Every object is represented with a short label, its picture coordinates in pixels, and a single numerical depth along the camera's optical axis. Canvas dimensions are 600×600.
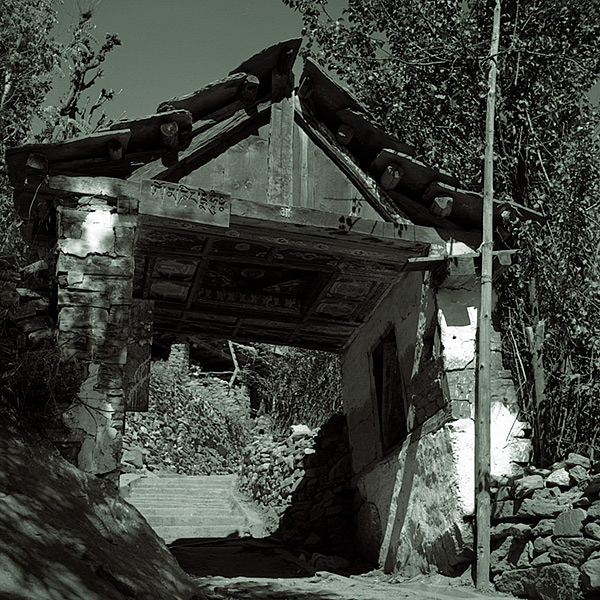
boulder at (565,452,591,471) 6.47
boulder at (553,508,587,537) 5.84
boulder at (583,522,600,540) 5.64
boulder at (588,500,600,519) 5.72
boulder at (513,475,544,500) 6.45
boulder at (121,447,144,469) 16.20
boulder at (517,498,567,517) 6.13
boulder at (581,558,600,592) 5.40
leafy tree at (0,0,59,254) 13.18
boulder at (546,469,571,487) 6.34
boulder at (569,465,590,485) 6.23
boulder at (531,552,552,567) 5.97
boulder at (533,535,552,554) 6.05
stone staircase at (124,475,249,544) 11.59
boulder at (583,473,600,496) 5.80
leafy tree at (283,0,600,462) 7.54
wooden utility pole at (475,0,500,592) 6.49
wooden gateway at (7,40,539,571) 6.62
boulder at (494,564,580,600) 5.65
